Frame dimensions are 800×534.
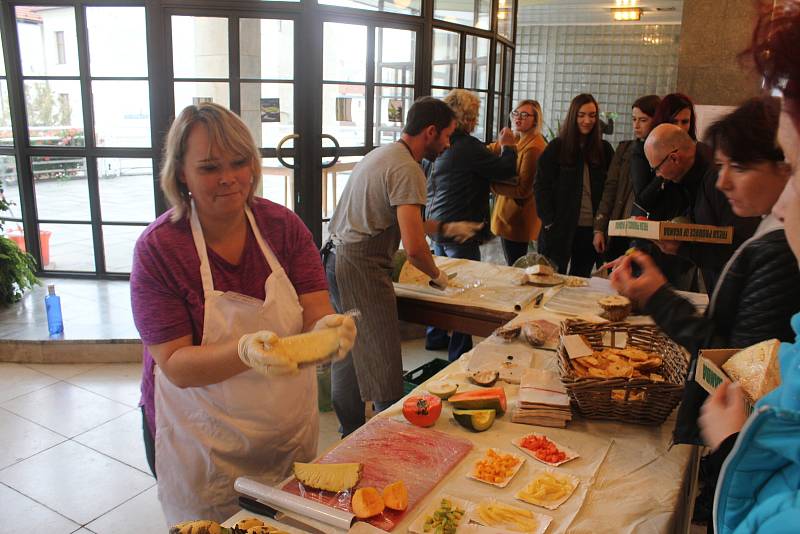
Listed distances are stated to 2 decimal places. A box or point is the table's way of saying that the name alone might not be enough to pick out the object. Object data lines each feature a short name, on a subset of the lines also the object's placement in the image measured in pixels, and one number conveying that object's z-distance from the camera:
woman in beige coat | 4.35
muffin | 2.63
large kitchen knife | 1.32
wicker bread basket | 1.69
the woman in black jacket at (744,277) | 1.36
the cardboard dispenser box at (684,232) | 2.27
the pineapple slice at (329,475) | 1.42
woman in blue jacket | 0.84
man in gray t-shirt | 2.76
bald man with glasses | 2.35
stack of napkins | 1.76
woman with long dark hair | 4.00
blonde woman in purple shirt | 1.55
